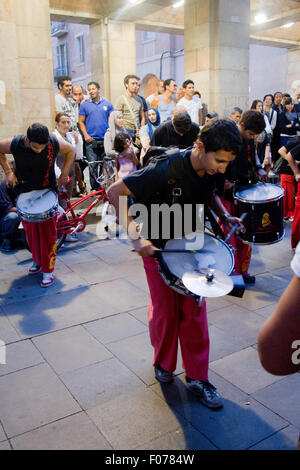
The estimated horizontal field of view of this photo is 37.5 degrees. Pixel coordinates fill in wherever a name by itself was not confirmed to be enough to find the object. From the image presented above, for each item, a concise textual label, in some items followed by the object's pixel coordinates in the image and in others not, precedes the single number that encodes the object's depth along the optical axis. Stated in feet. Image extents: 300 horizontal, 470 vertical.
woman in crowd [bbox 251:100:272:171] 21.53
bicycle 20.16
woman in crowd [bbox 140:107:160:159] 23.48
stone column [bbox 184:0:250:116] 34.04
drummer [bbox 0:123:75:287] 15.26
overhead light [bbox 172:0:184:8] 40.13
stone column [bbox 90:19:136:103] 41.34
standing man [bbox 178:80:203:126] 27.89
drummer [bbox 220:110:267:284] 14.24
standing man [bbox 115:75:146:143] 25.30
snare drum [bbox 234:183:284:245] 14.14
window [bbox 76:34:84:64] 105.99
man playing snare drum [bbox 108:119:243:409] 8.07
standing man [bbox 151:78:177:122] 26.37
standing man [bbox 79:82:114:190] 26.55
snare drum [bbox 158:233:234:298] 7.89
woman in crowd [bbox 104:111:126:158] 23.59
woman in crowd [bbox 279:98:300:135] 33.81
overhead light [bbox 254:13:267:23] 50.60
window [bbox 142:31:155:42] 94.80
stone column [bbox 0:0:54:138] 22.91
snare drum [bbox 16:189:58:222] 14.82
